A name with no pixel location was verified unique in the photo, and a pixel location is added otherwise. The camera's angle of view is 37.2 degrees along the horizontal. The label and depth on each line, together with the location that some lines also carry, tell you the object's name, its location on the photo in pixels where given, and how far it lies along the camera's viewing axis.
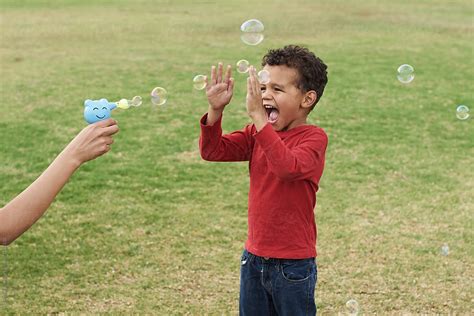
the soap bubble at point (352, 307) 4.24
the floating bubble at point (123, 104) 2.75
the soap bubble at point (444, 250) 5.15
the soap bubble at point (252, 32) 3.74
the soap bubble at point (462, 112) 5.40
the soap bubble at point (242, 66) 3.38
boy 2.94
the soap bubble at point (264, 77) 2.94
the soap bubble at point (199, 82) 3.41
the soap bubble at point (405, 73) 4.64
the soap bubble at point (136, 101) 3.07
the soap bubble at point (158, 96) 3.62
